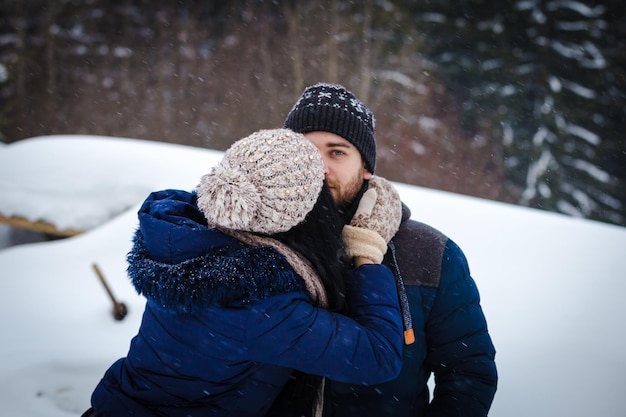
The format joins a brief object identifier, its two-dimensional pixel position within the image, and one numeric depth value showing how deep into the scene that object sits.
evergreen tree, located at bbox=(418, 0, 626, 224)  12.91
